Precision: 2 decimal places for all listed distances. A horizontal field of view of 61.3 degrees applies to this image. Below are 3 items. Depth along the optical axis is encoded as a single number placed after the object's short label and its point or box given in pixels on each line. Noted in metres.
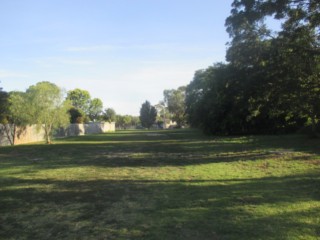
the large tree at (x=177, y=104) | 78.66
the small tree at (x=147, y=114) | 79.21
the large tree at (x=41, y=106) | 22.10
